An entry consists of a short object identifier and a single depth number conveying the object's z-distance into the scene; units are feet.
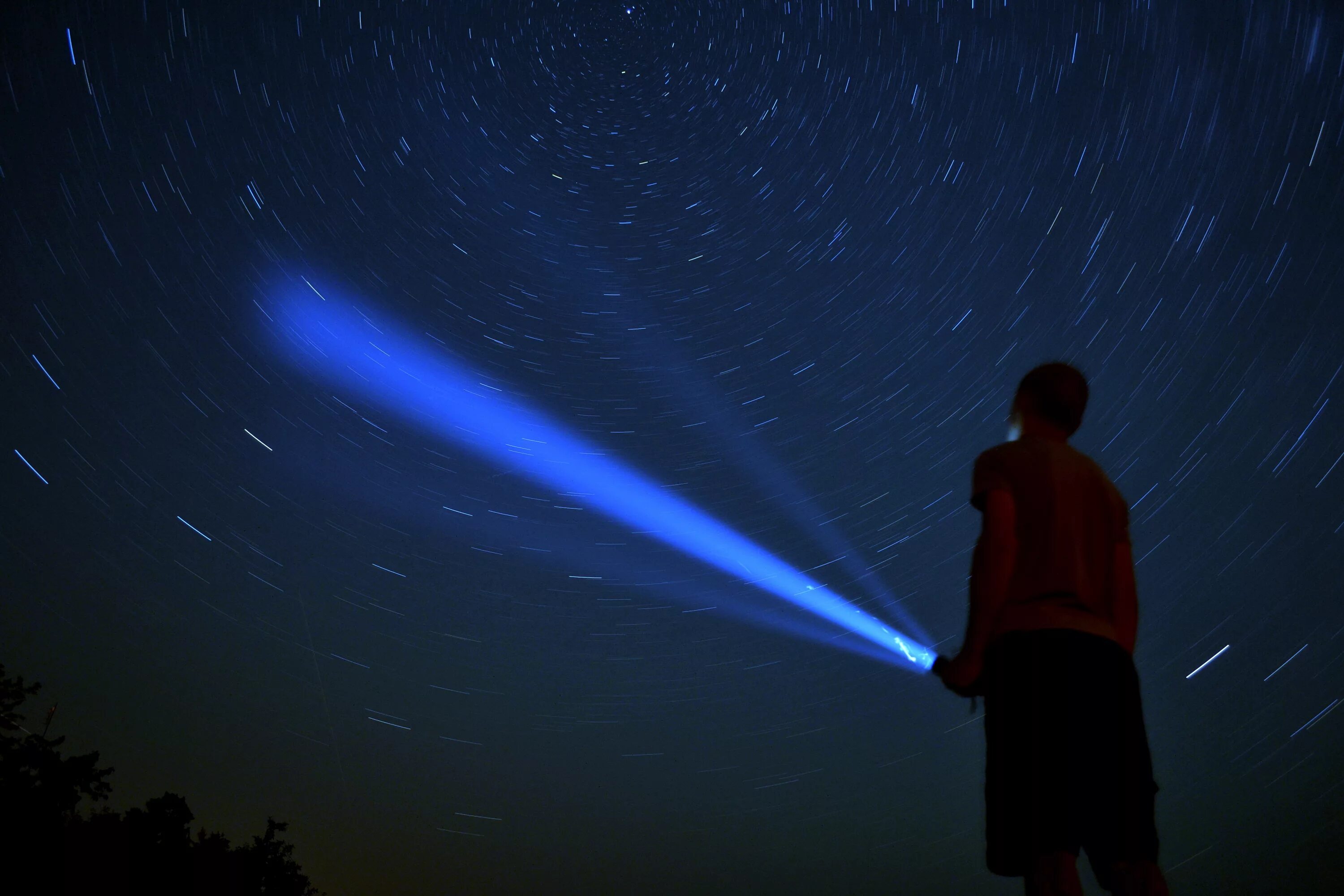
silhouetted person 5.06
